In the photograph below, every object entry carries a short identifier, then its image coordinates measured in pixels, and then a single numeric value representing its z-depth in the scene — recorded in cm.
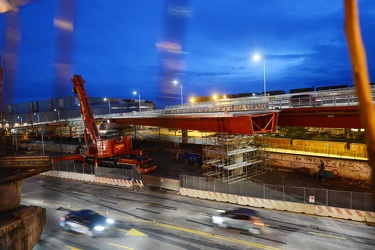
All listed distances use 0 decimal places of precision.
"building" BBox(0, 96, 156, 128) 9988
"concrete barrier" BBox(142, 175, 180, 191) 2631
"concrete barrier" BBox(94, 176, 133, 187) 2836
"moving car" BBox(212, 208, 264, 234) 1694
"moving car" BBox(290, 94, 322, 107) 2217
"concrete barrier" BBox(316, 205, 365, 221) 1869
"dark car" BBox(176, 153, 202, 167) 3688
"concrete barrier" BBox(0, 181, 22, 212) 1524
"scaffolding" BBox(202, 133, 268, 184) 2541
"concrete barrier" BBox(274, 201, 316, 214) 2012
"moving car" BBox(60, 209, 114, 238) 1688
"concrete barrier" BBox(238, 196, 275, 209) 2140
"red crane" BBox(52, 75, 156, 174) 3087
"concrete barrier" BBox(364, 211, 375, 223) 1831
